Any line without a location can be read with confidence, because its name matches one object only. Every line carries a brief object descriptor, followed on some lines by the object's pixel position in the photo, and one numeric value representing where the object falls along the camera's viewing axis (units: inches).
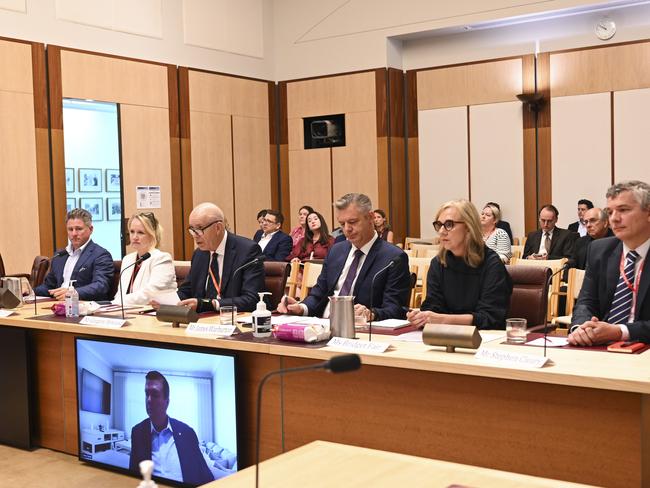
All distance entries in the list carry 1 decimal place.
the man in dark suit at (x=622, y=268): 134.6
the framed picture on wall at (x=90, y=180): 374.6
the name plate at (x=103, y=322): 160.0
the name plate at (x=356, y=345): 126.1
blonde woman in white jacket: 203.5
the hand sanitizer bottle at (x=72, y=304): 177.6
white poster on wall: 397.6
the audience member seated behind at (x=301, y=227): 392.8
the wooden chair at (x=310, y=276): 238.9
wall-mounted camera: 462.3
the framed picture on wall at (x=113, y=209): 386.9
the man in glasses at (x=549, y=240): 354.3
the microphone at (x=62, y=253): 214.5
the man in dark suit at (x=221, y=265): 182.4
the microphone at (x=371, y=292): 136.5
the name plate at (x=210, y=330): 145.0
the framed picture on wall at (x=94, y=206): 374.9
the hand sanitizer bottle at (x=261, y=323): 141.4
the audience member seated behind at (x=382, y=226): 402.6
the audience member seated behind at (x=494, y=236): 334.6
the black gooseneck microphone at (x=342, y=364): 64.5
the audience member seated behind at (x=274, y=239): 378.0
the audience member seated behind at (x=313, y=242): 377.4
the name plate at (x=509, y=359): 110.3
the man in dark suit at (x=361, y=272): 171.2
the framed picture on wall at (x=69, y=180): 367.2
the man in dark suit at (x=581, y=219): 385.4
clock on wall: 395.2
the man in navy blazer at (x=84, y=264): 222.5
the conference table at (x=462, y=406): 103.7
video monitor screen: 142.2
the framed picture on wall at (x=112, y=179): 386.0
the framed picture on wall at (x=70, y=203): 366.6
